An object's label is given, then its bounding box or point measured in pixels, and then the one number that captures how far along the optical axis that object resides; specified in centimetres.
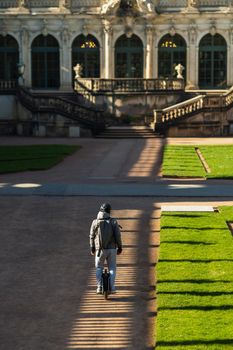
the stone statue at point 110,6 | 6353
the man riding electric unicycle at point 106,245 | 1591
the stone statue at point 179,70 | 6072
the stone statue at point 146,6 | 6362
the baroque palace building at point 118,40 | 6425
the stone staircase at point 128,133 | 5416
